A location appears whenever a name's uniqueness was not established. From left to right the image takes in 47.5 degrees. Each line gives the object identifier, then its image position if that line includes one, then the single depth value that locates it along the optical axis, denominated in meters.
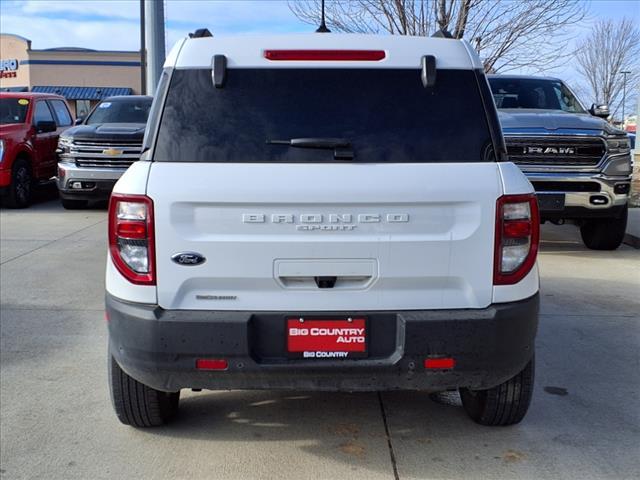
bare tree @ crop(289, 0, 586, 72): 15.37
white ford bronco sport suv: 3.19
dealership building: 45.97
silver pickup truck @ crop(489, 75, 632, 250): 8.65
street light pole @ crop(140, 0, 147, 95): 25.23
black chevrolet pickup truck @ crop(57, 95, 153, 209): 11.86
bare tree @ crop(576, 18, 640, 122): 23.16
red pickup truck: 12.62
